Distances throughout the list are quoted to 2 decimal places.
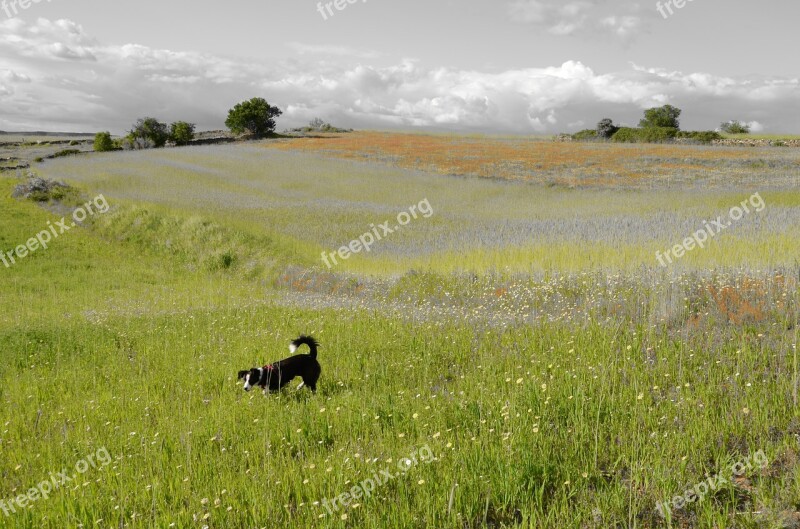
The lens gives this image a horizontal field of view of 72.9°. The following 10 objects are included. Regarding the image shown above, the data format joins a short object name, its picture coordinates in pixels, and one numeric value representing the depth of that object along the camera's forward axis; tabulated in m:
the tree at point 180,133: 88.81
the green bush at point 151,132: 83.62
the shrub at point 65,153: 66.09
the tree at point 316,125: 124.35
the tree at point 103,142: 75.12
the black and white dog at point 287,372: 7.06
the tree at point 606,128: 86.06
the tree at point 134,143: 81.69
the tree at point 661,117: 120.19
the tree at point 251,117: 98.94
